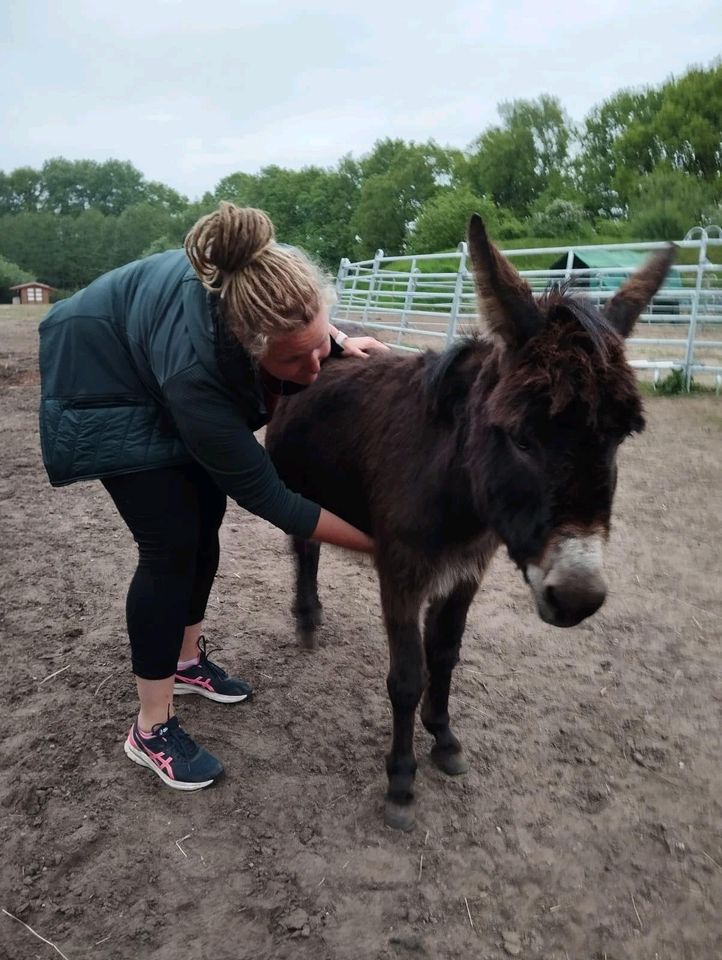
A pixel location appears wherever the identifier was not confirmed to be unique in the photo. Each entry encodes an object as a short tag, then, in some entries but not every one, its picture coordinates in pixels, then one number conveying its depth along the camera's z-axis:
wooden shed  43.42
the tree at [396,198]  46.72
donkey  1.74
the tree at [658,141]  43.91
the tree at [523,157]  52.00
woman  1.87
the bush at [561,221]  37.09
